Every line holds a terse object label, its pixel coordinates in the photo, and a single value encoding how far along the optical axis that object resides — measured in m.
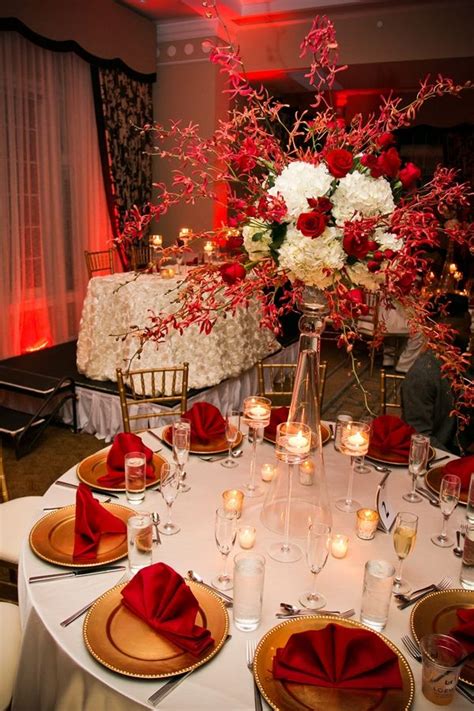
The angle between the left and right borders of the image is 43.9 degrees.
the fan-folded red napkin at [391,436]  2.15
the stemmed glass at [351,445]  1.79
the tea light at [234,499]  1.57
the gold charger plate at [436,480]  1.86
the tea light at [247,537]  1.58
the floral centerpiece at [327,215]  1.39
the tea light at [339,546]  1.56
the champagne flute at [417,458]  1.81
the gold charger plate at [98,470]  1.85
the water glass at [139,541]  1.36
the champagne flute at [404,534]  1.39
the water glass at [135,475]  1.65
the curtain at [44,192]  4.97
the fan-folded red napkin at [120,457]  1.87
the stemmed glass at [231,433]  2.00
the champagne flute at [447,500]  1.60
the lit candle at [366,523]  1.64
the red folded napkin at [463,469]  1.91
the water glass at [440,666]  1.11
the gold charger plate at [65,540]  1.50
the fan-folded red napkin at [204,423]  2.19
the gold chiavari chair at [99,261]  5.50
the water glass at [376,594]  1.26
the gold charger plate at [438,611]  1.31
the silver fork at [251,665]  1.12
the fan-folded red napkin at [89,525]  1.51
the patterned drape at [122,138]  5.88
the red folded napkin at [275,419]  2.29
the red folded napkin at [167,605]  1.22
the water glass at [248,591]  1.24
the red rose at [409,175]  1.50
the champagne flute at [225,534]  1.37
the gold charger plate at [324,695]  1.09
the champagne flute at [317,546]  1.29
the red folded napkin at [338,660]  1.13
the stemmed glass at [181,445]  1.82
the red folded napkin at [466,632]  1.22
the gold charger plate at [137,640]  1.17
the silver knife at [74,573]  1.43
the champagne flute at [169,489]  1.59
